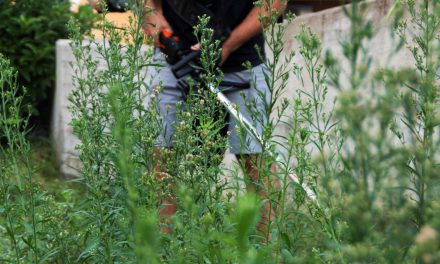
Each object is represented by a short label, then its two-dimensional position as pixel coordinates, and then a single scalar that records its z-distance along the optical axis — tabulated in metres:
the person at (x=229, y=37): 4.53
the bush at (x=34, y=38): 9.37
